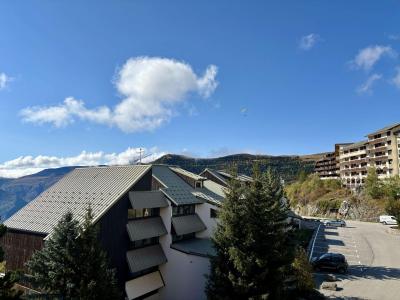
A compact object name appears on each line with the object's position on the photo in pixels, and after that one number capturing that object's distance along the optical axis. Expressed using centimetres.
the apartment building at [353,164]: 10576
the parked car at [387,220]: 7132
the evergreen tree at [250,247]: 2195
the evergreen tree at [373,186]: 8212
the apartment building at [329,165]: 13462
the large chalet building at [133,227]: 2527
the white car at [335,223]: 7163
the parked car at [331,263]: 3488
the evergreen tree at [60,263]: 1789
